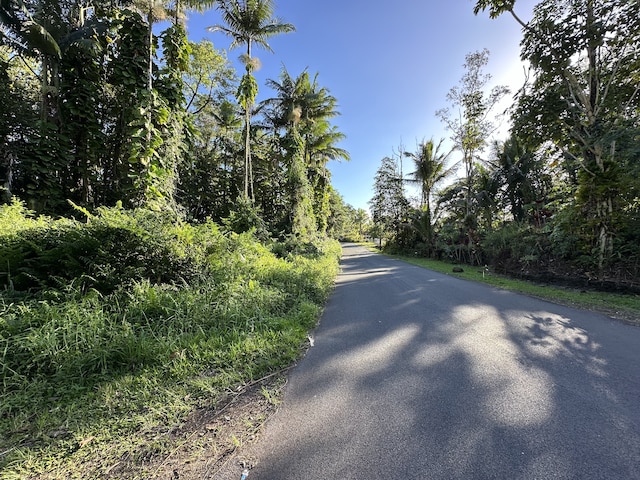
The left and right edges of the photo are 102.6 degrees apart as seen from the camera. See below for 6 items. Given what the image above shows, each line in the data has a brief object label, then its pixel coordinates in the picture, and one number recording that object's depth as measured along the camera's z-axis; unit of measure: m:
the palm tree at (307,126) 14.75
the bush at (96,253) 3.74
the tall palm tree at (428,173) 18.56
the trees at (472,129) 14.48
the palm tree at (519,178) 13.86
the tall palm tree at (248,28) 10.30
